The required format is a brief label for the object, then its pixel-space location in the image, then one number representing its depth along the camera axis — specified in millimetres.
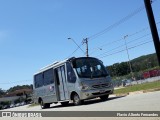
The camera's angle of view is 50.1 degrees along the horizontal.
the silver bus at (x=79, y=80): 9498
